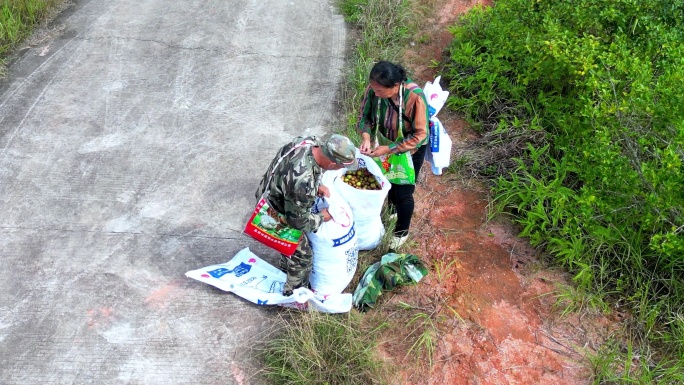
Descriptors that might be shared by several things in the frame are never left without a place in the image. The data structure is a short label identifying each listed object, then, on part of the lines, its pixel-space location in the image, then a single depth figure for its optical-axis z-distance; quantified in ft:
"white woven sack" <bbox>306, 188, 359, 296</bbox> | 11.12
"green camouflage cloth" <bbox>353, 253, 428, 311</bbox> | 11.96
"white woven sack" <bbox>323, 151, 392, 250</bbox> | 11.69
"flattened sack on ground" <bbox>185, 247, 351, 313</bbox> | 11.34
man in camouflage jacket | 9.79
